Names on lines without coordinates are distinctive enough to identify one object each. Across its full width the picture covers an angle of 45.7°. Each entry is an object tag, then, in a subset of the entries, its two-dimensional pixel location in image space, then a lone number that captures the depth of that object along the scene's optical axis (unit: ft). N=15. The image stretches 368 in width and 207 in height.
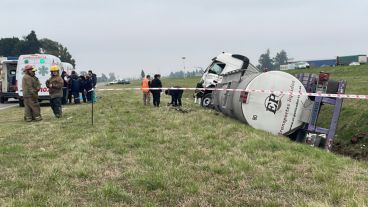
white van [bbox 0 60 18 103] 85.40
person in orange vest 65.25
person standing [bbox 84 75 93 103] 76.22
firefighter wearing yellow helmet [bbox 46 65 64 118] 47.96
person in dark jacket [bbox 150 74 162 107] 63.16
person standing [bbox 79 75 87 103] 74.90
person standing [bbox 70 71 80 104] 73.36
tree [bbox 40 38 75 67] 402.17
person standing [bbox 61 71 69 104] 72.84
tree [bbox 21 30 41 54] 344.53
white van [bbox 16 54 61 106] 72.18
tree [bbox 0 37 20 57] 348.18
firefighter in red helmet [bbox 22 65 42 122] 46.16
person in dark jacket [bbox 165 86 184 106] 65.41
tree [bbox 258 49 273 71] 606.26
